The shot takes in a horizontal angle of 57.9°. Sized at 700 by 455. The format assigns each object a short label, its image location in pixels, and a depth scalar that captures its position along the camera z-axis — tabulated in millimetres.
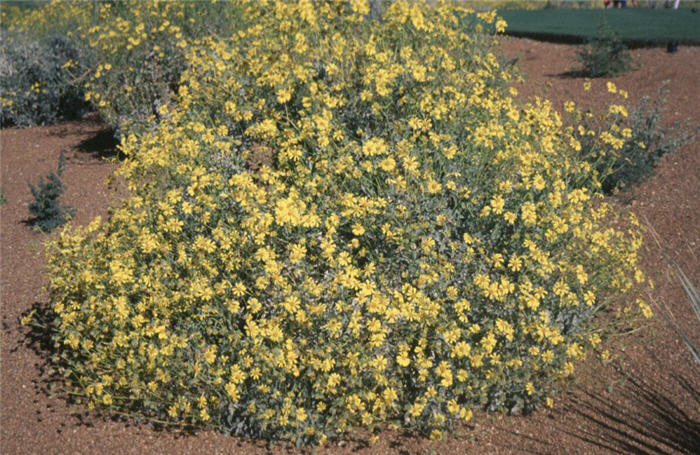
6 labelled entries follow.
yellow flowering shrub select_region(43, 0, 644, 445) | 3367
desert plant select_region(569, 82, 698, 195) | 5973
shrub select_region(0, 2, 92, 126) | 8945
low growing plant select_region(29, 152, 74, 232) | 6004
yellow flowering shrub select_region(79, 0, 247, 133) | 7336
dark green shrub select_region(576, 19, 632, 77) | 9188
